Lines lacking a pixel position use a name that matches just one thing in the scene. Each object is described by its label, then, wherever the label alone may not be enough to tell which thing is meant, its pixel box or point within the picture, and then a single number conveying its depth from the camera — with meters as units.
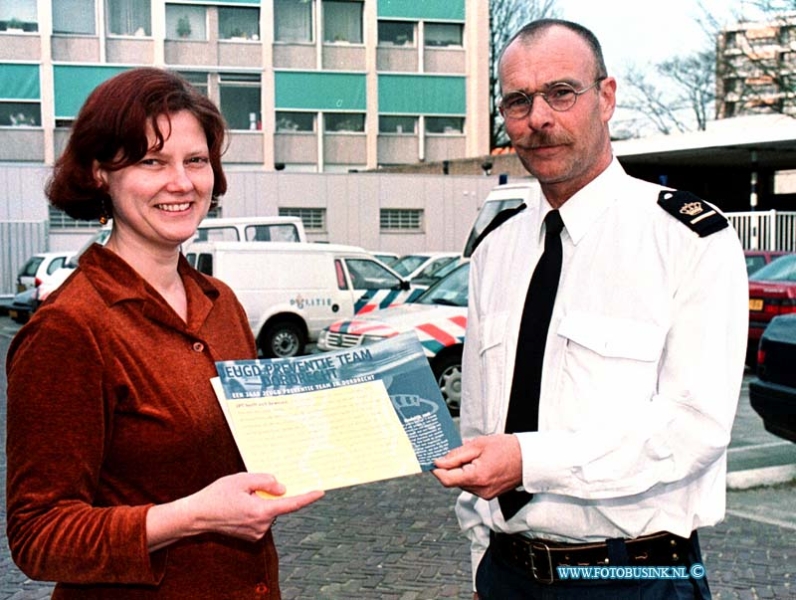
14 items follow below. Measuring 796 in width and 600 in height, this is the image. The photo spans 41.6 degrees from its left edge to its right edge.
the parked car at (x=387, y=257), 24.42
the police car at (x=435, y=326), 10.87
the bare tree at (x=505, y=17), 47.34
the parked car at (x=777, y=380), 7.50
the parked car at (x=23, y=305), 21.63
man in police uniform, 2.26
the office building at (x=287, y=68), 35.91
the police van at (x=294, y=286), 15.94
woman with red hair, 1.95
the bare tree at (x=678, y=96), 52.38
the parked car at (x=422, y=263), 22.03
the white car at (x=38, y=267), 23.11
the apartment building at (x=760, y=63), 31.80
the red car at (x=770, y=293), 13.44
